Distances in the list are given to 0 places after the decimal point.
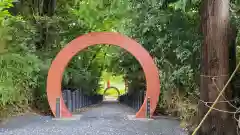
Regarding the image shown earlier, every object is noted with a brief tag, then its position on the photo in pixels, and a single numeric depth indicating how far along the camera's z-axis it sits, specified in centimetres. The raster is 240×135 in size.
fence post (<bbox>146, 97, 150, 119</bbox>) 902
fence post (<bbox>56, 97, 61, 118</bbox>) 927
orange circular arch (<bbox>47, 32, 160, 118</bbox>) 924
